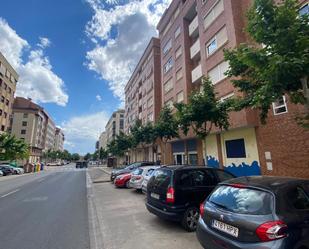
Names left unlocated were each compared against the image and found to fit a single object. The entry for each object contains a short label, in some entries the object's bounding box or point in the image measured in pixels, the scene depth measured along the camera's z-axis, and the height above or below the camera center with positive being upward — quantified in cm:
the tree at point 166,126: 1802 +356
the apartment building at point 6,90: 4114 +1696
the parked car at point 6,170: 3256 +14
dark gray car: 285 -77
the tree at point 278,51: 471 +276
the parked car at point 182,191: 549 -68
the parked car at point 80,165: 6306 +124
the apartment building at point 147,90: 3145 +1336
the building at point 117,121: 8509 +1945
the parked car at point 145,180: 1007 -63
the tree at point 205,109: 1079 +295
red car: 1426 -89
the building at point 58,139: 13262 +2073
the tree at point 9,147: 3686 +425
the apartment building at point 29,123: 6506 +1522
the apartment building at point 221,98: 1077 +328
